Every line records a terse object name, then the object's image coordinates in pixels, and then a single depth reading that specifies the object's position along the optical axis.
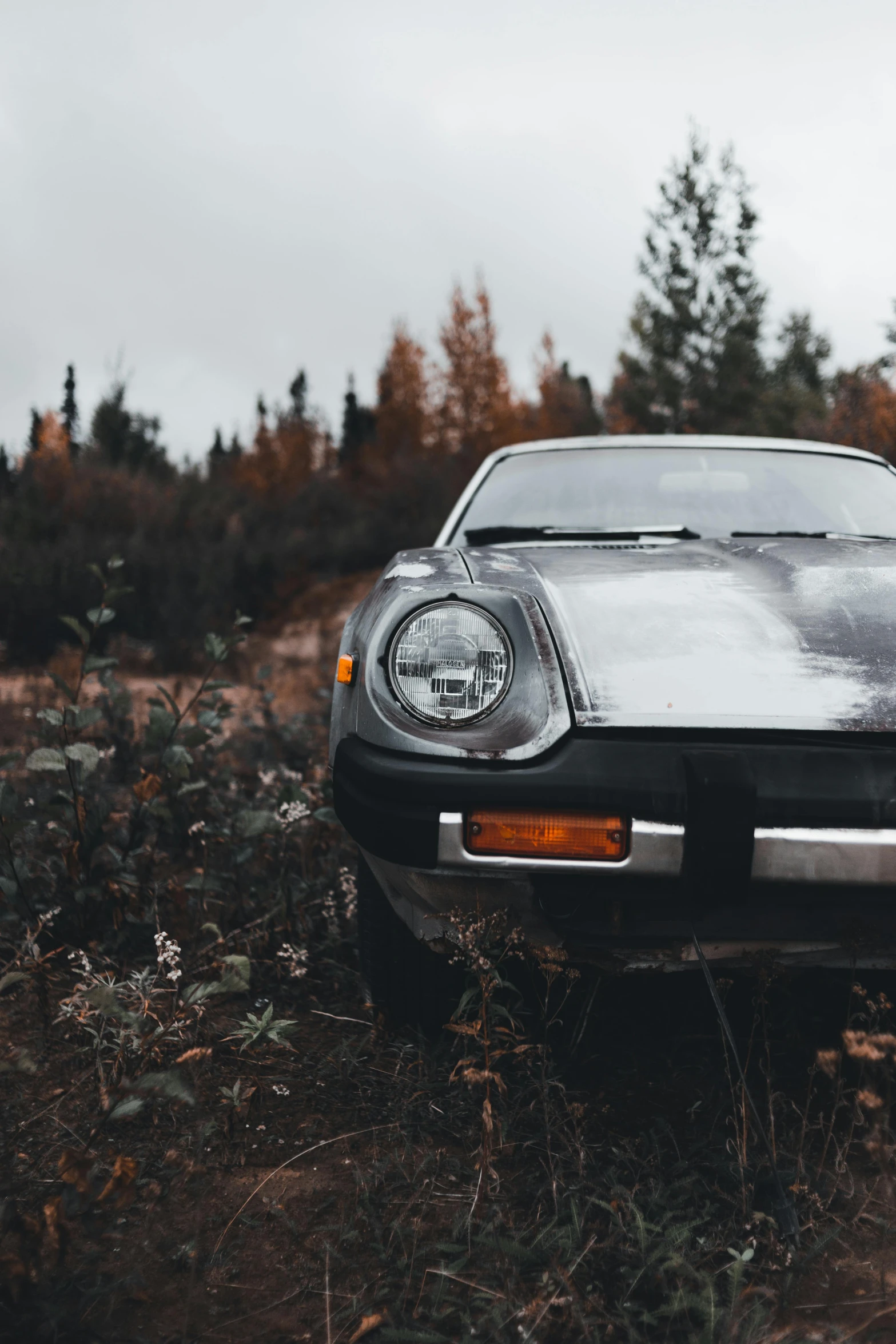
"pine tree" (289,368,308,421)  63.41
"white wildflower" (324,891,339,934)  2.28
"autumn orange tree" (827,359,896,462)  9.77
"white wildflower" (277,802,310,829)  2.23
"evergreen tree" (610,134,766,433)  22.06
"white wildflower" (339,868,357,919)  2.34
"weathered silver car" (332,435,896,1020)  1.30
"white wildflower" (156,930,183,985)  1.60
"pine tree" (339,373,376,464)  43.72
